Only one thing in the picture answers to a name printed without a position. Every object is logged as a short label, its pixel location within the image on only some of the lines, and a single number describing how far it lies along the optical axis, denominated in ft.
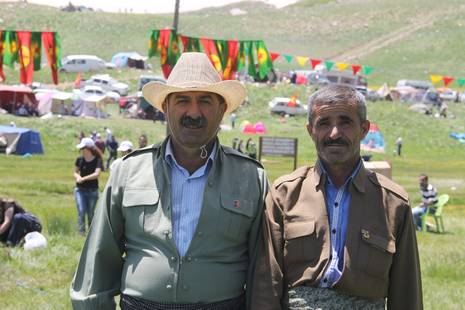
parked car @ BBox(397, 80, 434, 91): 215.51
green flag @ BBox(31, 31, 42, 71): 52.08
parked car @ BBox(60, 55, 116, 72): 207.72
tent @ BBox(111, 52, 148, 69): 220.02
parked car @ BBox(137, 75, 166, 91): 173.27
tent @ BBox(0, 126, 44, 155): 96.78
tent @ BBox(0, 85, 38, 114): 140.97
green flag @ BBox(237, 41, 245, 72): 56.13
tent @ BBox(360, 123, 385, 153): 123.24
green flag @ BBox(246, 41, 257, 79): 56.85
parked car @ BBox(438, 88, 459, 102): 203.72
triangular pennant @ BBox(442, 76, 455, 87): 119.45
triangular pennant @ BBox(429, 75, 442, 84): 120.06
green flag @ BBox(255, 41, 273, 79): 59.21
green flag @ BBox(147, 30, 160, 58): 51.06
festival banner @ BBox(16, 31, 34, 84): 51.98
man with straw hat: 11.20
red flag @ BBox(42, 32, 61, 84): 53.53
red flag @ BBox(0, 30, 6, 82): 51.19
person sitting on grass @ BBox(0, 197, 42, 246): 31.86
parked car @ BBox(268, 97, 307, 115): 163.43
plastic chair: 49.36
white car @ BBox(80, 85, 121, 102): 160.66
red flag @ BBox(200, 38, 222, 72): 54.70
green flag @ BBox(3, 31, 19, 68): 51.78
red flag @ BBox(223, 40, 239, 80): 55.83
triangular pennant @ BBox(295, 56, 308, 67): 102.39
